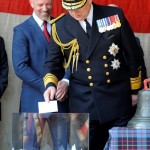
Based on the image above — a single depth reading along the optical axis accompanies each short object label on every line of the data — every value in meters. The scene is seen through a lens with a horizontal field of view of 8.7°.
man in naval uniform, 5.75
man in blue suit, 6.69
